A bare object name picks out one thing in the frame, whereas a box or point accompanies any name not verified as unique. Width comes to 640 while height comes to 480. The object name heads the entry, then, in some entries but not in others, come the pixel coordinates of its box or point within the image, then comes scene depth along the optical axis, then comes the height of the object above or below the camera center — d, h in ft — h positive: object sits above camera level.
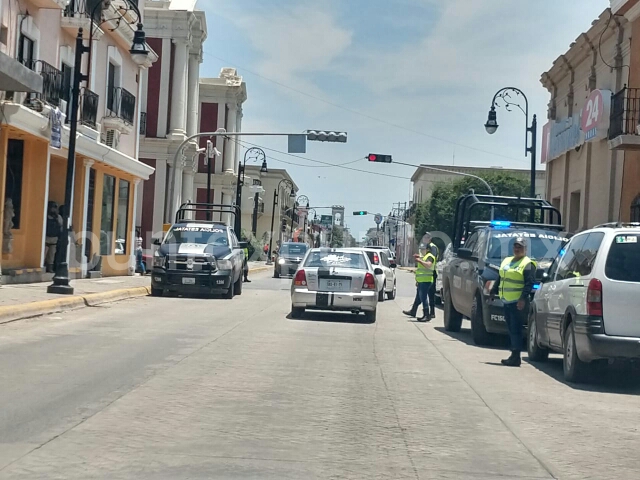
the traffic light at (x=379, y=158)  127.13 +13.01
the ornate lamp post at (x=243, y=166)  166.04 +15.11
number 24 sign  81.35 +13.80
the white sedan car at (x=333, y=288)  58.95 -2.65
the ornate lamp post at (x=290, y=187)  366.94 +24.93
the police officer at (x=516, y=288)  40.57 -1.41
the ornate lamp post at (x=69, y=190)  63.82 +3.17
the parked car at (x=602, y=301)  33.37 -1.51
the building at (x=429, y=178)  318.45 +29.77
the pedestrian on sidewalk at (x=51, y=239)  81.56 -0.55
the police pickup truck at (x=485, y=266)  46.57 -0.60
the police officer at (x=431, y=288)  64.18 -2.61
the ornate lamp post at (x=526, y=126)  95.76 +14.83
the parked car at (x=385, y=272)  87.45 -2.14
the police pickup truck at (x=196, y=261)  75.00 -1.73
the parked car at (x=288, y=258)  139.23 -1.97
